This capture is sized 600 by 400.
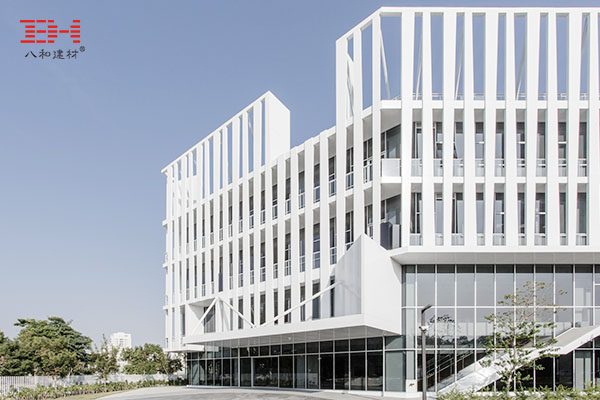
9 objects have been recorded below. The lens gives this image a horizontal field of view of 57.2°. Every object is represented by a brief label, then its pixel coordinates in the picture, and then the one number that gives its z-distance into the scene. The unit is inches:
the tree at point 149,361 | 2256.4
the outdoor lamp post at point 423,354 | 863.1
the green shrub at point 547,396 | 781.9
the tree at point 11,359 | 1894.7
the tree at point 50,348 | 1662.2
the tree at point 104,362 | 1849.2
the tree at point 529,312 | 1034.1
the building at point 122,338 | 7394.2
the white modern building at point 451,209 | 1090.1
